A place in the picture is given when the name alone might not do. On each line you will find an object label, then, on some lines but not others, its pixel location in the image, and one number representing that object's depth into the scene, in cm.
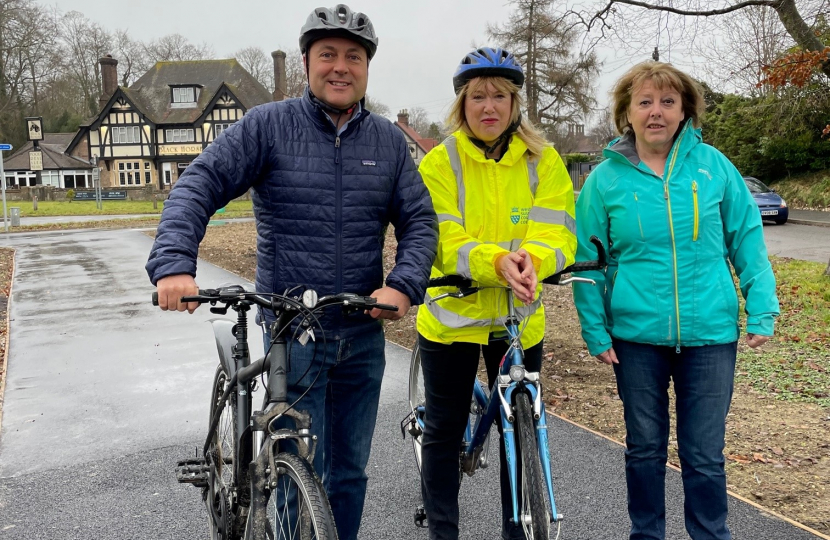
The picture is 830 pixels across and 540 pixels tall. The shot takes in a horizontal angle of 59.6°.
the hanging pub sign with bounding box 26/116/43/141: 4724
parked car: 2089
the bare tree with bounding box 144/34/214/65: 6575
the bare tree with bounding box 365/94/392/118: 6325
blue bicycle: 261
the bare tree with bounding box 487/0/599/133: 3544
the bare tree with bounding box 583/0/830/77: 1052
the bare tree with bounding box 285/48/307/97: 4206
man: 261
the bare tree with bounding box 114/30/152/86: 6538
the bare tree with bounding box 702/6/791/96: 1272
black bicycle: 222
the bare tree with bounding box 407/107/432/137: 8525
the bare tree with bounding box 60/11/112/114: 6334
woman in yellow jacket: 294
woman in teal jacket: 289
